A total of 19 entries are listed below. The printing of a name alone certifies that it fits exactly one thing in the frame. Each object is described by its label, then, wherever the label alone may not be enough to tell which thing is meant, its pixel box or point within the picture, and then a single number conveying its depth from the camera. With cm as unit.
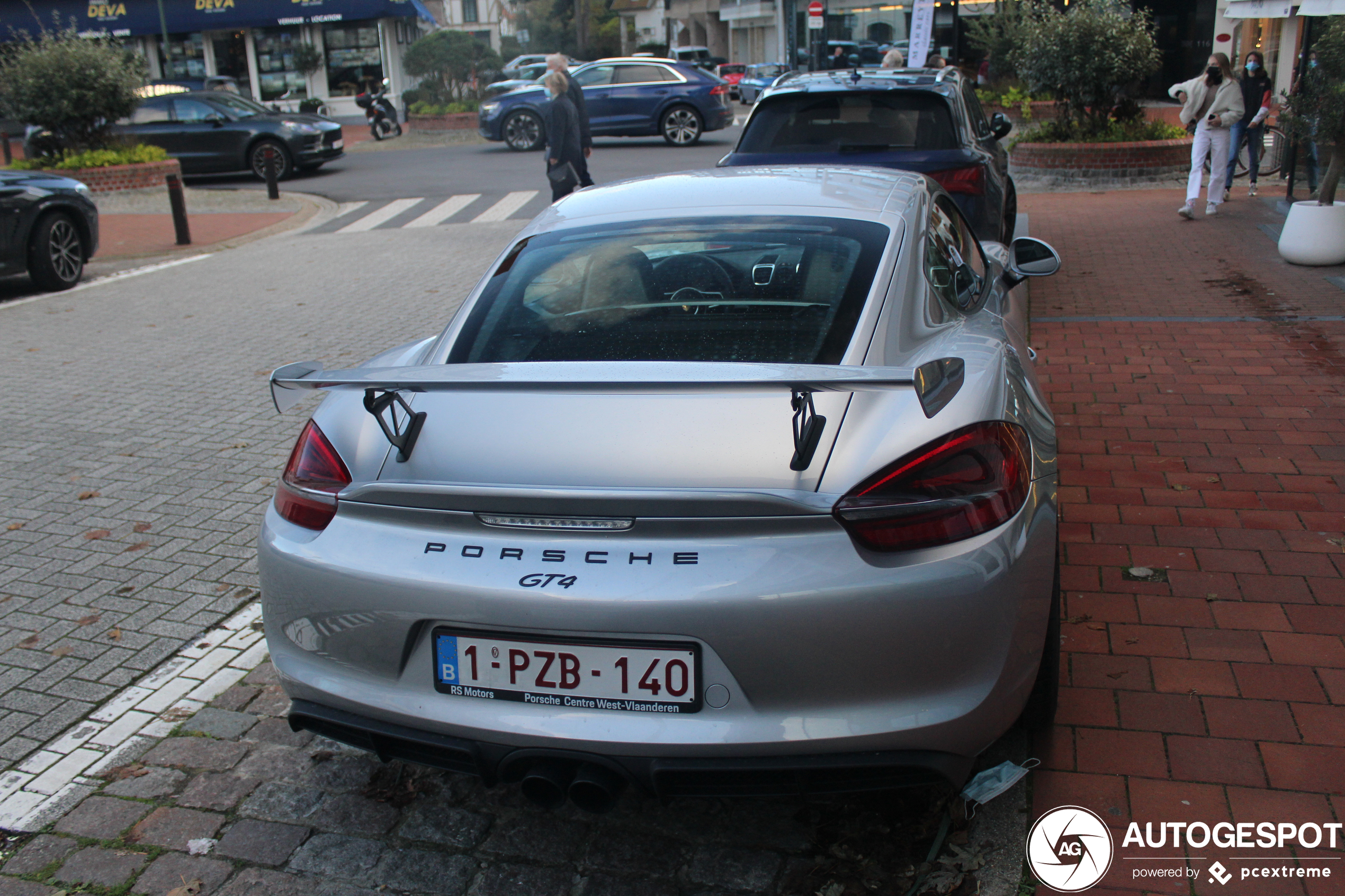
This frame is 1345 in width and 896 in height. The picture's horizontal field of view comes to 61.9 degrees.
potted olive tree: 855
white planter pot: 917
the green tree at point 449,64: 2867
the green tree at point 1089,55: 1424
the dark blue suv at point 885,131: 743
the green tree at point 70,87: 1617
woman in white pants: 1159
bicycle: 1457
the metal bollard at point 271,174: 1677
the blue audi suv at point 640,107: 2247
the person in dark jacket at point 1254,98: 1380
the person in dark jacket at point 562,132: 1188
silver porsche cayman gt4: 219
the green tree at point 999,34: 2061
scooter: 2878
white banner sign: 1772
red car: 4262
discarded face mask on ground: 271
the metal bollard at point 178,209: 1349
